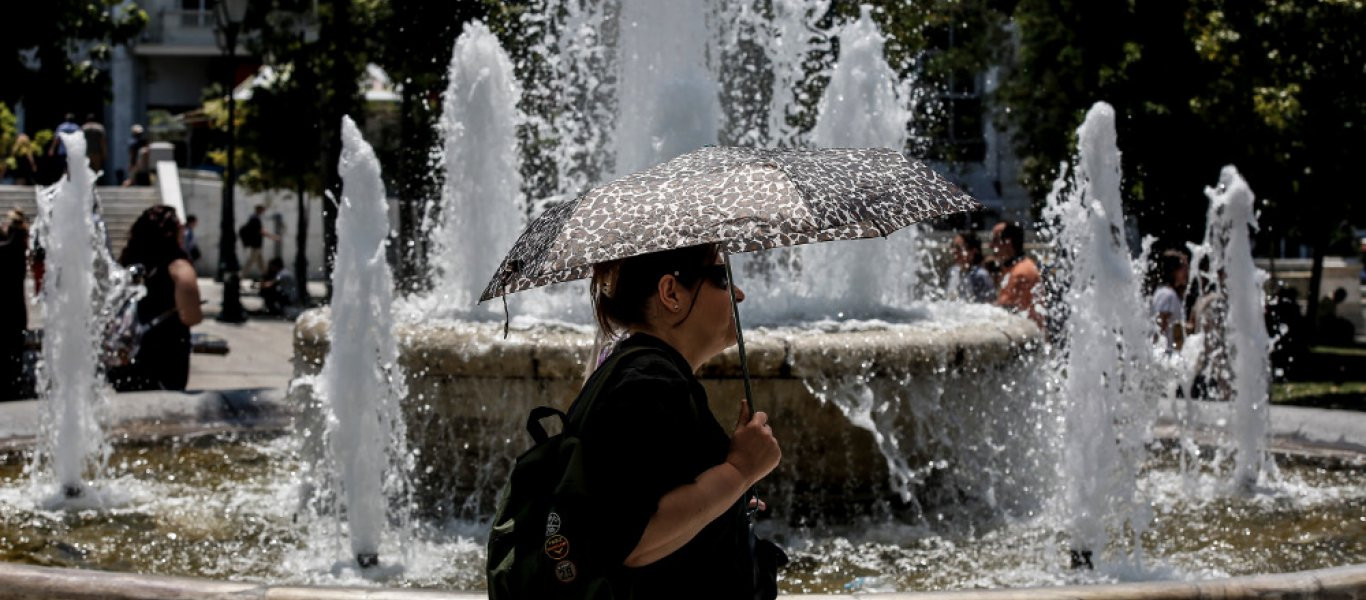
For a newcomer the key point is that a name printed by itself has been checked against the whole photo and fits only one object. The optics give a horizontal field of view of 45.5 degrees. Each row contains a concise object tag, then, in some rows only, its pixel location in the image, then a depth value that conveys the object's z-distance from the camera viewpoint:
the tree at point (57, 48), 14.70
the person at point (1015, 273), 9.12
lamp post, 18.41
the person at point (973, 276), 11.09
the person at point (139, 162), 27.58
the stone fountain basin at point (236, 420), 8.27
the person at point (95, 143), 19.66
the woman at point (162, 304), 8.79
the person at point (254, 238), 27.92
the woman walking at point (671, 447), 2.31
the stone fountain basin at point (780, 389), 6.05
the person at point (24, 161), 24.64
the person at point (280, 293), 21.97
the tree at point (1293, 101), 14.73
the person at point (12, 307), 10.45
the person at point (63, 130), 18.87
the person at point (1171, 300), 10.67
